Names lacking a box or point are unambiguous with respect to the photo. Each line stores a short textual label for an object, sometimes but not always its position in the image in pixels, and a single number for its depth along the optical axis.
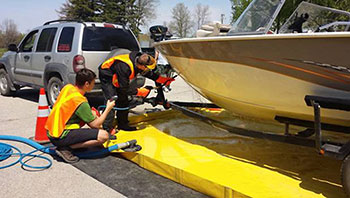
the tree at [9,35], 34.51
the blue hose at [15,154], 3.23
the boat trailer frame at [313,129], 2.34
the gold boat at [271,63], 2.32
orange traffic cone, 3.99
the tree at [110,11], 33.03
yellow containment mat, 2.54
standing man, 3.82
